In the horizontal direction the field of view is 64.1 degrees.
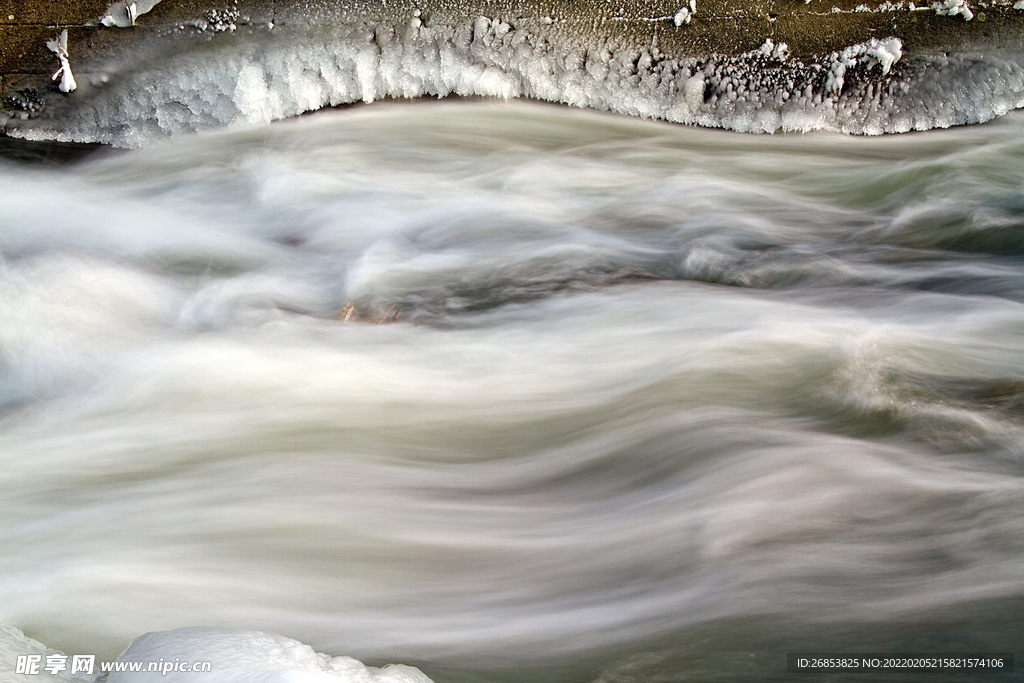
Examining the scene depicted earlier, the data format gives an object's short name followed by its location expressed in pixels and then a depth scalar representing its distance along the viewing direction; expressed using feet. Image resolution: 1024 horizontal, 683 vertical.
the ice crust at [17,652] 4.10
